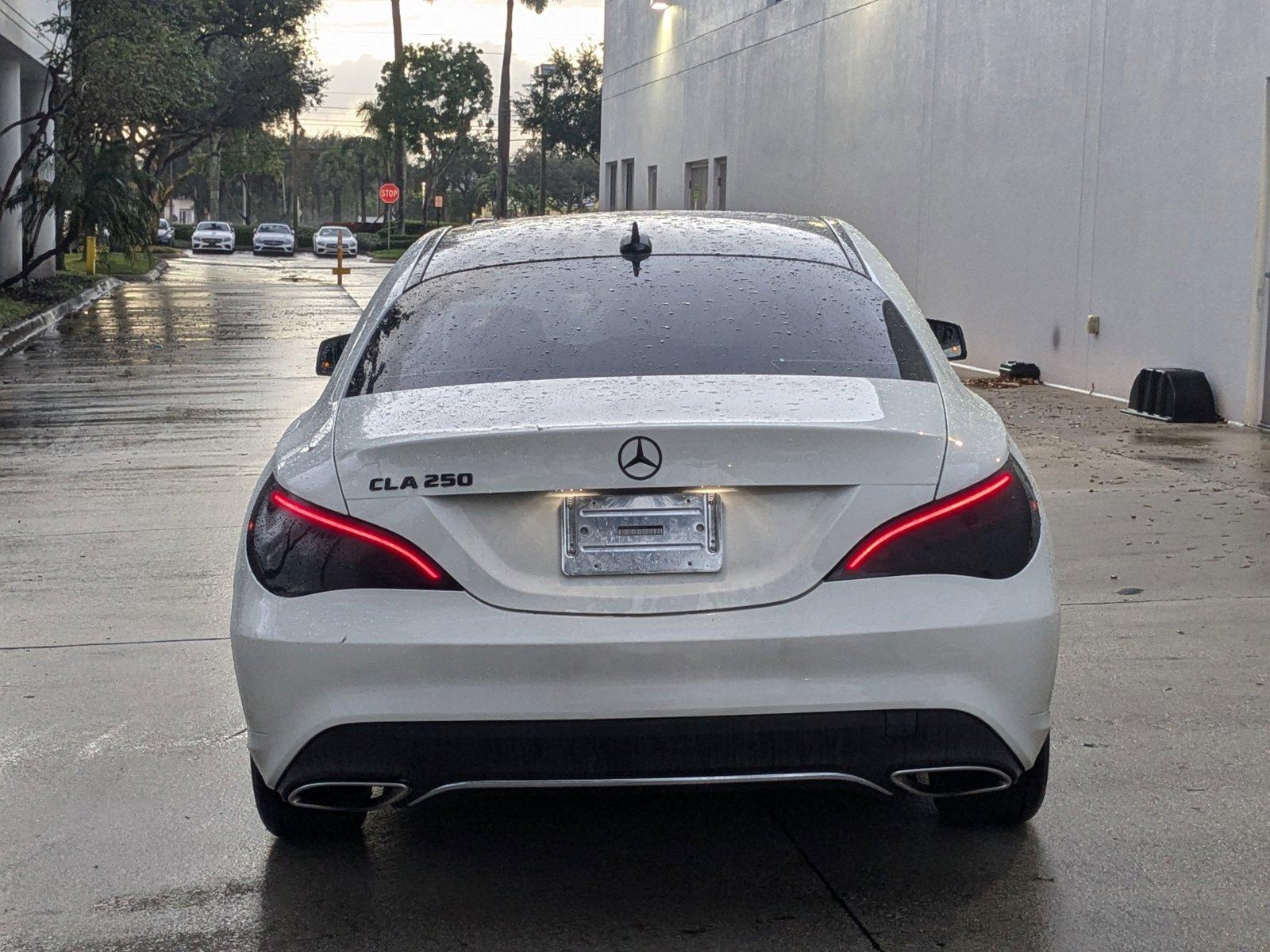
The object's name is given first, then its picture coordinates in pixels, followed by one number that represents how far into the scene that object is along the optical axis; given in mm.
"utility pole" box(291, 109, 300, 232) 89812
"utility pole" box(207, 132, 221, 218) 104938
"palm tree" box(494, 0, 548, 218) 65250
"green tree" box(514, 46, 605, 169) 70750
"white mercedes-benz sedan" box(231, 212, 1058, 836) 3361
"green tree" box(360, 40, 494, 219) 73500
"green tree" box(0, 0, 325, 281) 25391
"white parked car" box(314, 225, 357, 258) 64188
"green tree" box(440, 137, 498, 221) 98625
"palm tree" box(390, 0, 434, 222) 73812
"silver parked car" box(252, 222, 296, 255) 63562
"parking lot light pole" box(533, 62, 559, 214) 70438
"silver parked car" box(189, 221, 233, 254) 62344
